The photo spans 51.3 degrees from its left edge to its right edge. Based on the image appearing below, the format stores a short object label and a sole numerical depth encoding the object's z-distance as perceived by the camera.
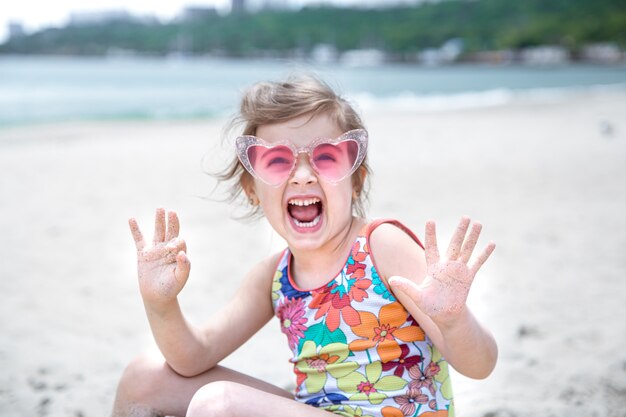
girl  1.85
